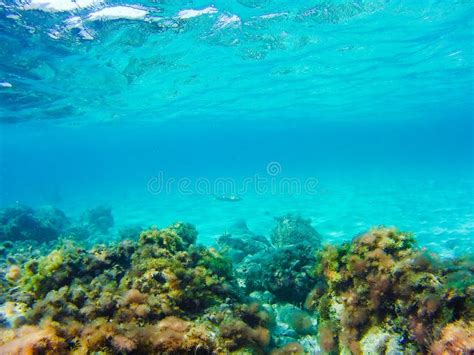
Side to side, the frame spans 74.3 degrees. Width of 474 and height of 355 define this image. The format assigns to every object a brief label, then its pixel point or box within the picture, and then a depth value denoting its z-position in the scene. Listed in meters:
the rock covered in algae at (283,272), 7.07
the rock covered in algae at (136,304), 3.85
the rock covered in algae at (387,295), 3.69
